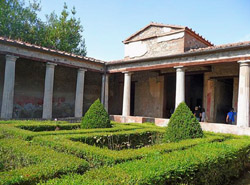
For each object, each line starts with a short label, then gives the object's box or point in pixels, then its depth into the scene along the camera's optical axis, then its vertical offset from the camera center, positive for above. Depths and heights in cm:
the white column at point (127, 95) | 1322 +43
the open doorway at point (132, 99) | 1777 +29
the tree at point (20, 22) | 1895 +673
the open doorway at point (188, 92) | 1534 +93
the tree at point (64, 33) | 2186 +665
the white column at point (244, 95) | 888 +47
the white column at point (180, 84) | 1105 +100
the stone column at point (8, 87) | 977 +46
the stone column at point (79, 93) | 1281 +43
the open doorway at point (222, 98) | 1308 +49
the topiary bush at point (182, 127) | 564 -56
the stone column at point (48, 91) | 1130 +42
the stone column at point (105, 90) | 1449 +73
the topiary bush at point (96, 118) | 732 -54
